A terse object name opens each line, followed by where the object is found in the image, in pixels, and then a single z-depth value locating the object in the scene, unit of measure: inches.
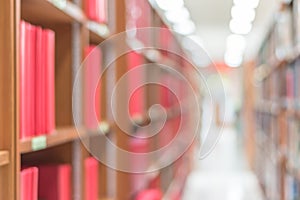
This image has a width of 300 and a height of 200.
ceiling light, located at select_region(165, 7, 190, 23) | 272.3
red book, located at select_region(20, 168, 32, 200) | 44.3
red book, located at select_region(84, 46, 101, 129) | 67.0
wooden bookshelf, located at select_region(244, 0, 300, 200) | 124.4
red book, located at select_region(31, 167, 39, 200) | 46.4
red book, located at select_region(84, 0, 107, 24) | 69.6
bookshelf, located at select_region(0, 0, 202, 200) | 39.3
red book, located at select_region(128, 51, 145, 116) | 96.3
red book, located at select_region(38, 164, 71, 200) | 56.6
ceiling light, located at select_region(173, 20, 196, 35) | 333.1
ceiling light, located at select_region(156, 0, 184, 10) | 220.8
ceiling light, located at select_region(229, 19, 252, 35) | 333.4
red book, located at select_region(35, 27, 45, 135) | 49.1
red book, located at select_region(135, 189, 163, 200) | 106.4
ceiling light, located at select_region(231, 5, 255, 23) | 275.9
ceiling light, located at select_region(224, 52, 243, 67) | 552.7
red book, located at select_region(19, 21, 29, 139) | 43.4
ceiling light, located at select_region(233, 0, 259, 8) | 251.1
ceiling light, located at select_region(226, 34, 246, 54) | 418.9
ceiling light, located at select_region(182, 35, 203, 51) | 228.0
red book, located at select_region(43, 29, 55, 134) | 51.4
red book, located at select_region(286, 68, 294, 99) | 130.2
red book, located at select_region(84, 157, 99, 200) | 68.4
